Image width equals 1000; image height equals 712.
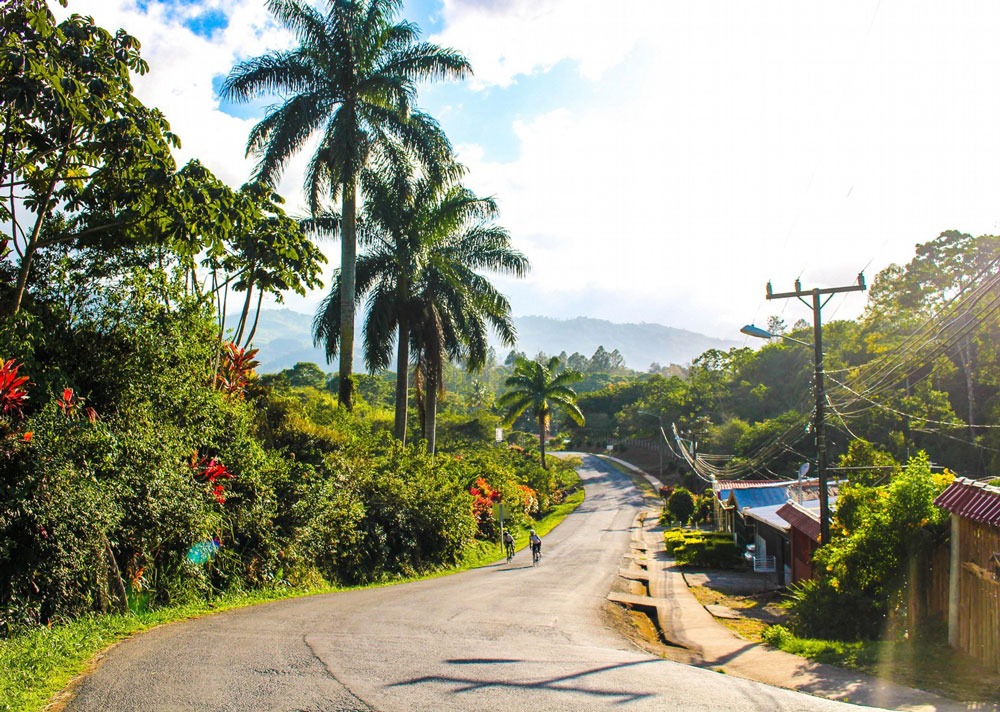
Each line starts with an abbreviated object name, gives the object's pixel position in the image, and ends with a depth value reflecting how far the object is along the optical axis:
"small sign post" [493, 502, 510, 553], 30.26
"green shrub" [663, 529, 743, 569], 29.77
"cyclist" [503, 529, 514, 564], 29.81
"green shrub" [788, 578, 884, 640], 13.08
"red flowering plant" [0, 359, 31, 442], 9.55
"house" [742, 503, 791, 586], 25.08
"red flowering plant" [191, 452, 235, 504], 13.71
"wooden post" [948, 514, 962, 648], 11.16
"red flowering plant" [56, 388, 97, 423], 10.52
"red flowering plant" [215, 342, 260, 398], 17.45
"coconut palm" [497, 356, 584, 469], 53.84
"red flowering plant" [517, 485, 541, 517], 41.60
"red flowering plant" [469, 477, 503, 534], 32.34
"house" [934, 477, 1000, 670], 9.99
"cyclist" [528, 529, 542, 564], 27.92
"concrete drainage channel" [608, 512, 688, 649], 17.08
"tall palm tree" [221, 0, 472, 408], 22.17
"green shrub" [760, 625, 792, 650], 13.36
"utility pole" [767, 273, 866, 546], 17.64
